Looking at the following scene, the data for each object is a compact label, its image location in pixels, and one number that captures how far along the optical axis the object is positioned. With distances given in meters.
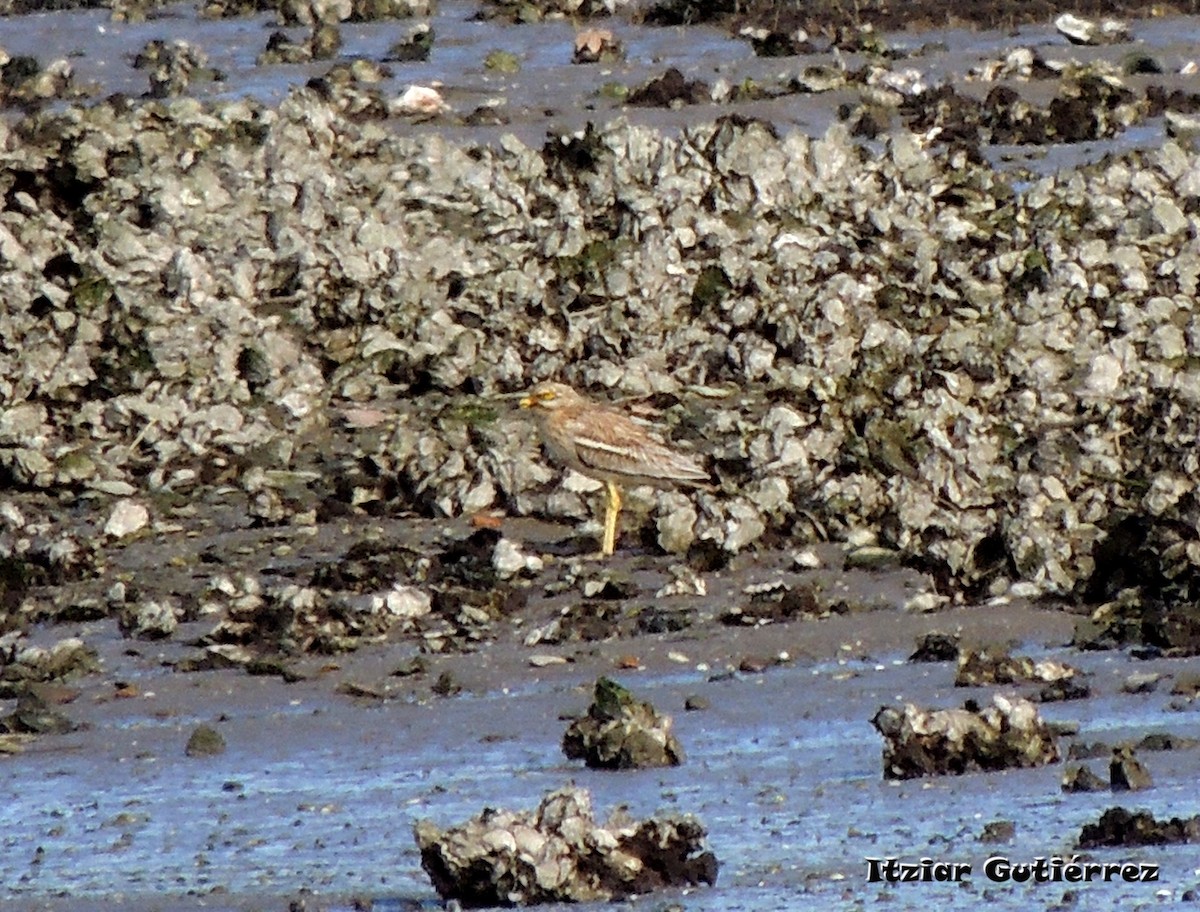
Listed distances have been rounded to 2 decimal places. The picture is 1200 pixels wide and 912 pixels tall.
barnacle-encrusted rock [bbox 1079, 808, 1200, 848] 11.66
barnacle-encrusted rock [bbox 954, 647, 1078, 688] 15.69
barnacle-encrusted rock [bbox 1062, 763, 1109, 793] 12.94
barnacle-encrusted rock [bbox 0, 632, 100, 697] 17.81
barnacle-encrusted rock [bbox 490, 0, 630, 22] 35.94
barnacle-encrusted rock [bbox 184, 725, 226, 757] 15.65
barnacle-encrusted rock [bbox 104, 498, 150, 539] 21.59
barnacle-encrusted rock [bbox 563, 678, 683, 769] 14.31
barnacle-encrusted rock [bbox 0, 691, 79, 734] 16.50
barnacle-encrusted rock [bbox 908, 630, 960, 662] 16.66
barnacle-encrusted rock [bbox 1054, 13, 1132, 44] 33.09
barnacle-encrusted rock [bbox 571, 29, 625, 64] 33.09
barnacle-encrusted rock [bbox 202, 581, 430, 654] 18.23
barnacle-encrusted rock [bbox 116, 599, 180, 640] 18.78
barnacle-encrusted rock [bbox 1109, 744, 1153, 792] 12.83
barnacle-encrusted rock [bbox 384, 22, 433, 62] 33.59
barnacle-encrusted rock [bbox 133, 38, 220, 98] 31.61
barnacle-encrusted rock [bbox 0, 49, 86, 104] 31.58
